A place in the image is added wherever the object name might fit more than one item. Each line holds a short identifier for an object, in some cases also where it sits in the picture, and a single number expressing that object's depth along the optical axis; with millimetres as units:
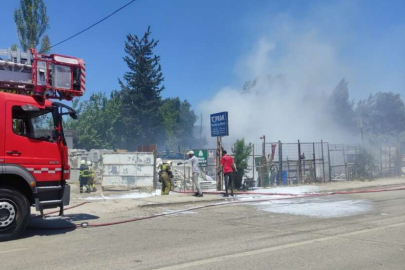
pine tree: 51781
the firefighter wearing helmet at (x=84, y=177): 15961
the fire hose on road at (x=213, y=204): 8812
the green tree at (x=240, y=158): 16594
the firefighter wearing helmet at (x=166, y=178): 14789
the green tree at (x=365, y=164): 22500
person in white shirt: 14328
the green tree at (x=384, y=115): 69000
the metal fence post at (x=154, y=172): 16547
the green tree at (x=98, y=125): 52219
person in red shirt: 14430
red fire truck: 7383
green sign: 20116
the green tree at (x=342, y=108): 64625
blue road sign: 15938
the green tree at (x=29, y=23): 25641
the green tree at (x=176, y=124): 61344
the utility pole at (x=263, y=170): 18438
